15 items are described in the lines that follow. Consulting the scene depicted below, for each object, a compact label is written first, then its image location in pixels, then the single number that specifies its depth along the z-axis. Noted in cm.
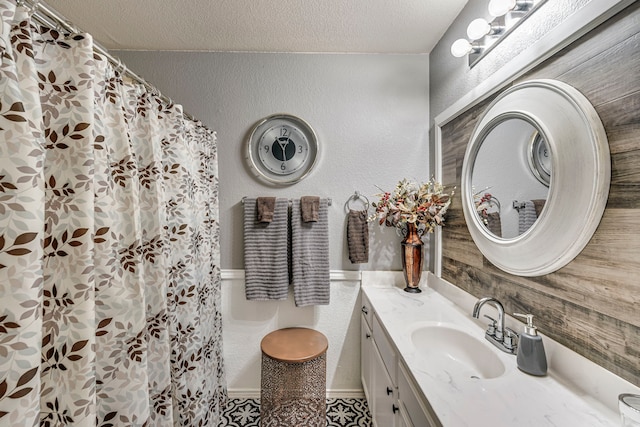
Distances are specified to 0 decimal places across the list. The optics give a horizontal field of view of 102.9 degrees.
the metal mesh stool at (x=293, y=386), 146
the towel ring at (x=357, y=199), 183
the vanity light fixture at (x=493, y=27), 100
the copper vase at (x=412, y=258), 163
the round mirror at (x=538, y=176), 75
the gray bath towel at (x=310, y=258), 175
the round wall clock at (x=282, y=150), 181
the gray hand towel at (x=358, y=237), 176
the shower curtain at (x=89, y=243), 55
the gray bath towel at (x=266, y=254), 175
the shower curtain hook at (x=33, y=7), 62
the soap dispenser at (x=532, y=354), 84
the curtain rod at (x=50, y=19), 63
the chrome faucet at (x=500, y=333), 99
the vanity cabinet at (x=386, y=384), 86
